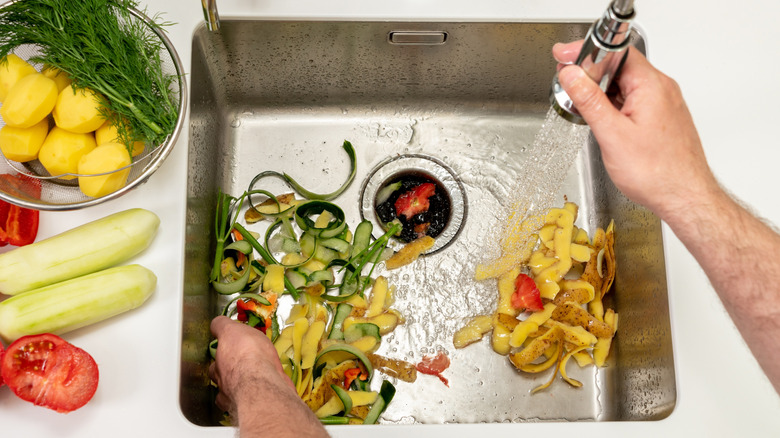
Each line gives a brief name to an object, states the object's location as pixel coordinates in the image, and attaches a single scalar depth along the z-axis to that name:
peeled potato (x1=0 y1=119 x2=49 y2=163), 0.82
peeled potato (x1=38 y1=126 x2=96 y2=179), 0.82
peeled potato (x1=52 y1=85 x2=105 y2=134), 0.81
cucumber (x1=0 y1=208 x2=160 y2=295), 0.81
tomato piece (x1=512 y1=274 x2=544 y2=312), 1.04
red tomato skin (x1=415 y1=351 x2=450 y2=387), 1.06
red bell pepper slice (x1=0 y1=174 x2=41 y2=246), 0.84
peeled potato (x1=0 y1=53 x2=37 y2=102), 0.80
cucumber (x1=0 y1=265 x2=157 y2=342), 0.78
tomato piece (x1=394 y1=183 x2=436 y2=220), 1.15
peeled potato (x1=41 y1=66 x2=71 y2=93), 0.84
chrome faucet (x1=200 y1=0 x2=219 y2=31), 0.89
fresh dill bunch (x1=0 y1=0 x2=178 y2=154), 0.83
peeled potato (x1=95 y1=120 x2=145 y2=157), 0.83
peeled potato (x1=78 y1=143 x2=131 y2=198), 0.81
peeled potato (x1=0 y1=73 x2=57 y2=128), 0.78
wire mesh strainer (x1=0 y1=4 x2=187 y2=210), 0.82
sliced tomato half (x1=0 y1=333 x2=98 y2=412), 0.74
